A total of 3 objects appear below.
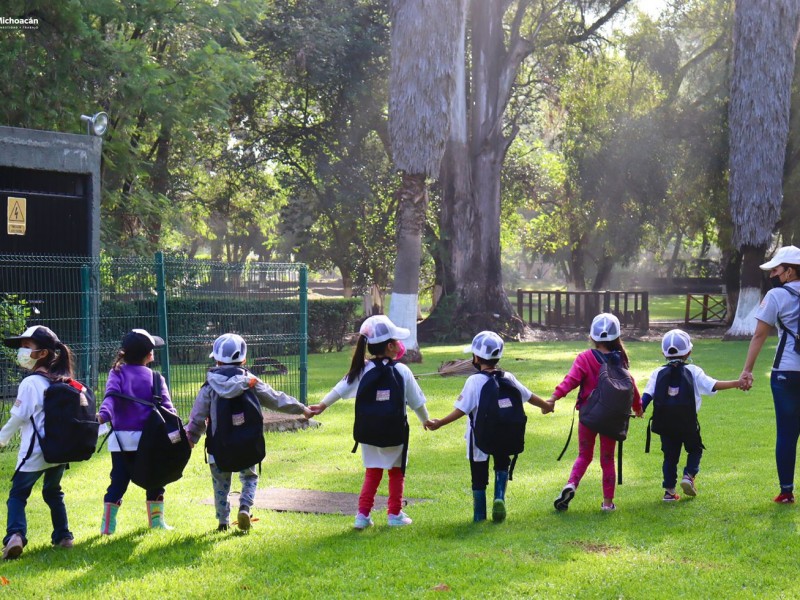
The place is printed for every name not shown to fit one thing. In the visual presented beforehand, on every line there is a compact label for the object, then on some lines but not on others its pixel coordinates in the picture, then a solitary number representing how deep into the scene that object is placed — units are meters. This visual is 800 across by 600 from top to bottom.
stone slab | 8.12
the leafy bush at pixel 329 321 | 25.58
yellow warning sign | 14.16
